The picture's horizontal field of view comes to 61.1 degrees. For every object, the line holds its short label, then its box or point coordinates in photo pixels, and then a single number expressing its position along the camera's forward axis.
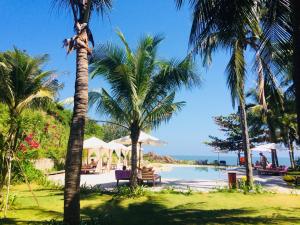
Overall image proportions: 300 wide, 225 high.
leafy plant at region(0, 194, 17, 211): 6.95
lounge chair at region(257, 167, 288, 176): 15.78
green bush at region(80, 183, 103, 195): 9.47
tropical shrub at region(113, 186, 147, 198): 8.82
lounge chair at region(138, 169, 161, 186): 11.04
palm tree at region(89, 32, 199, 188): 9.25
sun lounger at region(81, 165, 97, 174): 16.31
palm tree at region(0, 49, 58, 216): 6.60
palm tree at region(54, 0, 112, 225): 4.84
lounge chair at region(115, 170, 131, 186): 11.14
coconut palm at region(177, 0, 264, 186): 4.96
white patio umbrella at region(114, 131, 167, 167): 12.65
